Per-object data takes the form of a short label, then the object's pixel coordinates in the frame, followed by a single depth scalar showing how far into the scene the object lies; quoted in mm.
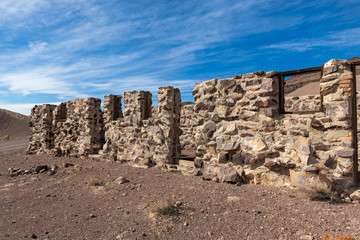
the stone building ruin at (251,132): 4480
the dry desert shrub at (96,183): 5887
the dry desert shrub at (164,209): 3877
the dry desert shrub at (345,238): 2662
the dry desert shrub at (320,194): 4129
